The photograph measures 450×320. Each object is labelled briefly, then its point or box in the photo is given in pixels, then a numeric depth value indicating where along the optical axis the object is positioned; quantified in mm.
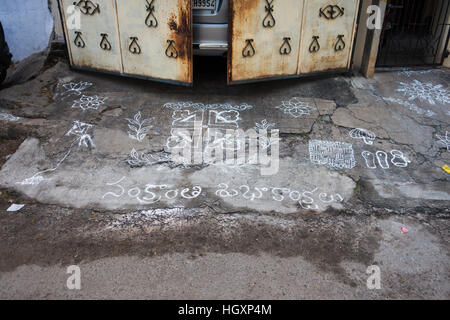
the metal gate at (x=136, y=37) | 4805
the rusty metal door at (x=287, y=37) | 4750
